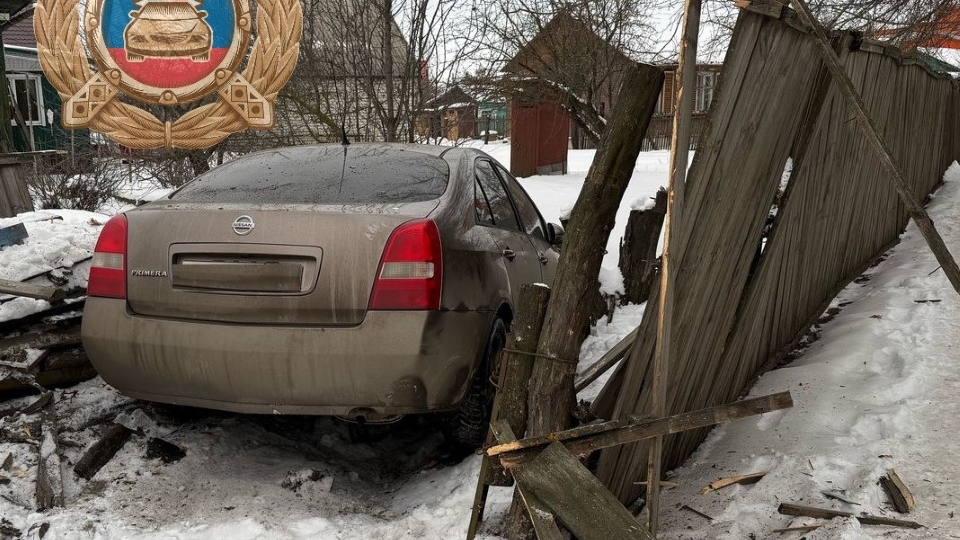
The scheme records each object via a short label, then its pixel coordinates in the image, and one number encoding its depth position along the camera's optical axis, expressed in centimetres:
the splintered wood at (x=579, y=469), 215
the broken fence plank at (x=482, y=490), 262
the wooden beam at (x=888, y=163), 194
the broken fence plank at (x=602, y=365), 309
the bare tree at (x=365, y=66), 820
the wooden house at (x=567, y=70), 1466
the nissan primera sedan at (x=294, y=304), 303
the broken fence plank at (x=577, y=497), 217
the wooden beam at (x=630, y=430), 213
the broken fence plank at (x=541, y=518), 221
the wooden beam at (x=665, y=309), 219
